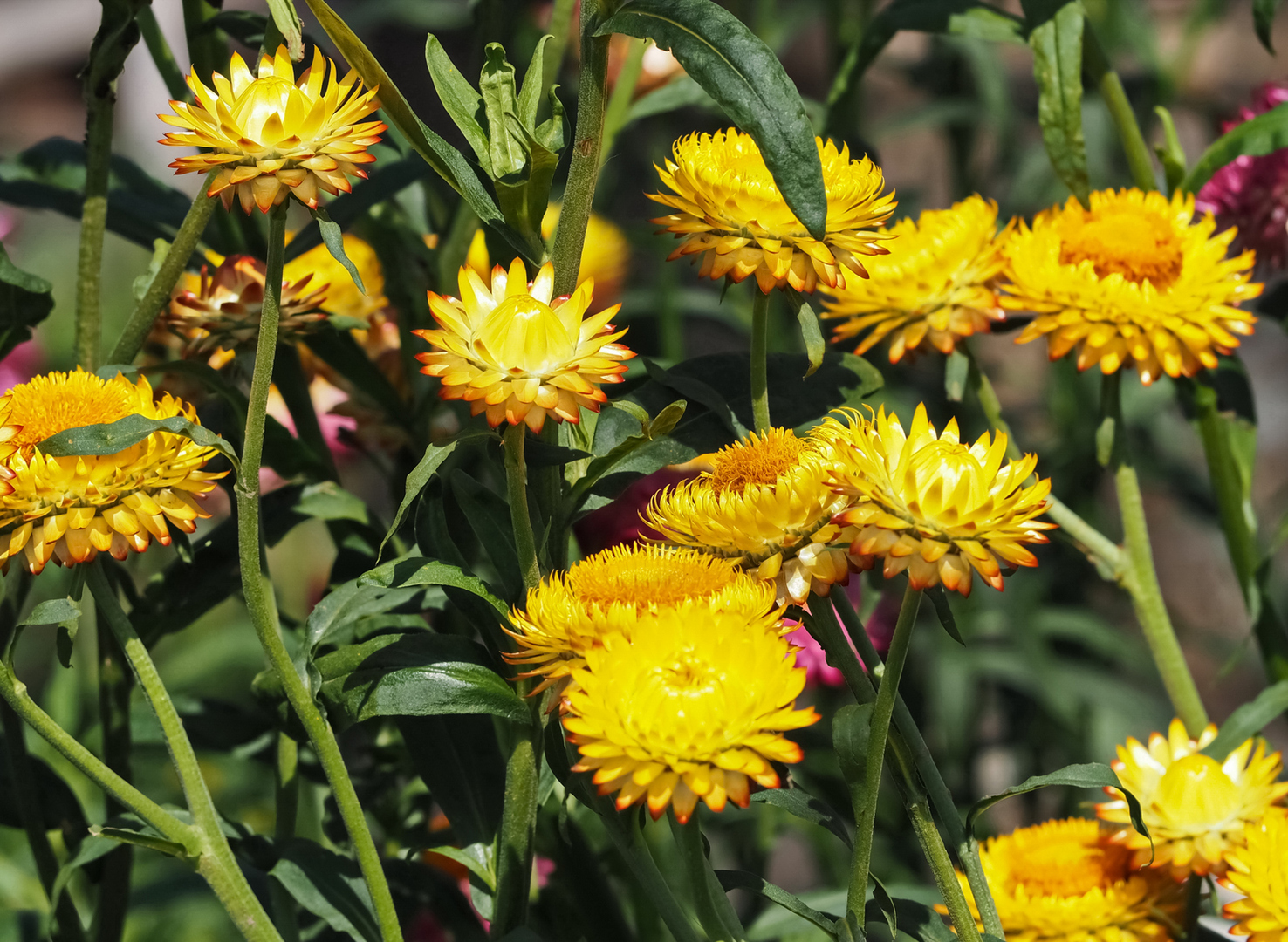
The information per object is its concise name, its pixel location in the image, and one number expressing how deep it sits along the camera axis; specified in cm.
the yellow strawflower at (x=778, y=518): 190
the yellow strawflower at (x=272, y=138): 190
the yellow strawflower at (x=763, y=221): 193
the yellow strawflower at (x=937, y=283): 202
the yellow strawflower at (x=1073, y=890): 196
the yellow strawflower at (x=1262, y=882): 193
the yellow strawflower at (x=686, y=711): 186
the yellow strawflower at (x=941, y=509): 187
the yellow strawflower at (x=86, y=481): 191
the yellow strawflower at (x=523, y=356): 189
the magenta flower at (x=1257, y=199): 213
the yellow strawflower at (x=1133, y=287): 201
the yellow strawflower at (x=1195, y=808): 196
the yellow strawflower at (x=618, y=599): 188
